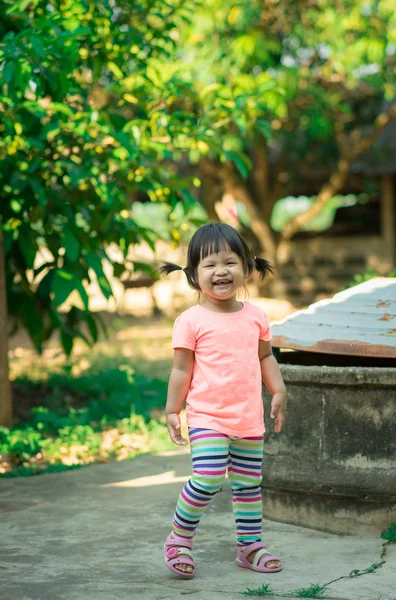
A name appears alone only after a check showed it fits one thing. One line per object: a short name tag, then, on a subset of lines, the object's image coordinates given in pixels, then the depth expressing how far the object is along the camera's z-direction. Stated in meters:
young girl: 3.26
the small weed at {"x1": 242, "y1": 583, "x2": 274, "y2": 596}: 3.08
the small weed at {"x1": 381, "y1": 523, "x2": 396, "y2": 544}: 3.65
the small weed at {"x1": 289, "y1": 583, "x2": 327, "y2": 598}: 3.05
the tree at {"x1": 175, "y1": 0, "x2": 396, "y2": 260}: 10.88
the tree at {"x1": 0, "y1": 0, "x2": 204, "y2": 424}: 5.55
